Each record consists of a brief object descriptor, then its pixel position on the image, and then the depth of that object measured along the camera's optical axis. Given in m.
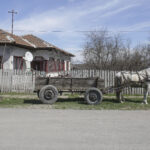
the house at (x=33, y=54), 17.81
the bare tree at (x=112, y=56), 21.09
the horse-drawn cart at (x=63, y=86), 10.83
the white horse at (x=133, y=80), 11.46
